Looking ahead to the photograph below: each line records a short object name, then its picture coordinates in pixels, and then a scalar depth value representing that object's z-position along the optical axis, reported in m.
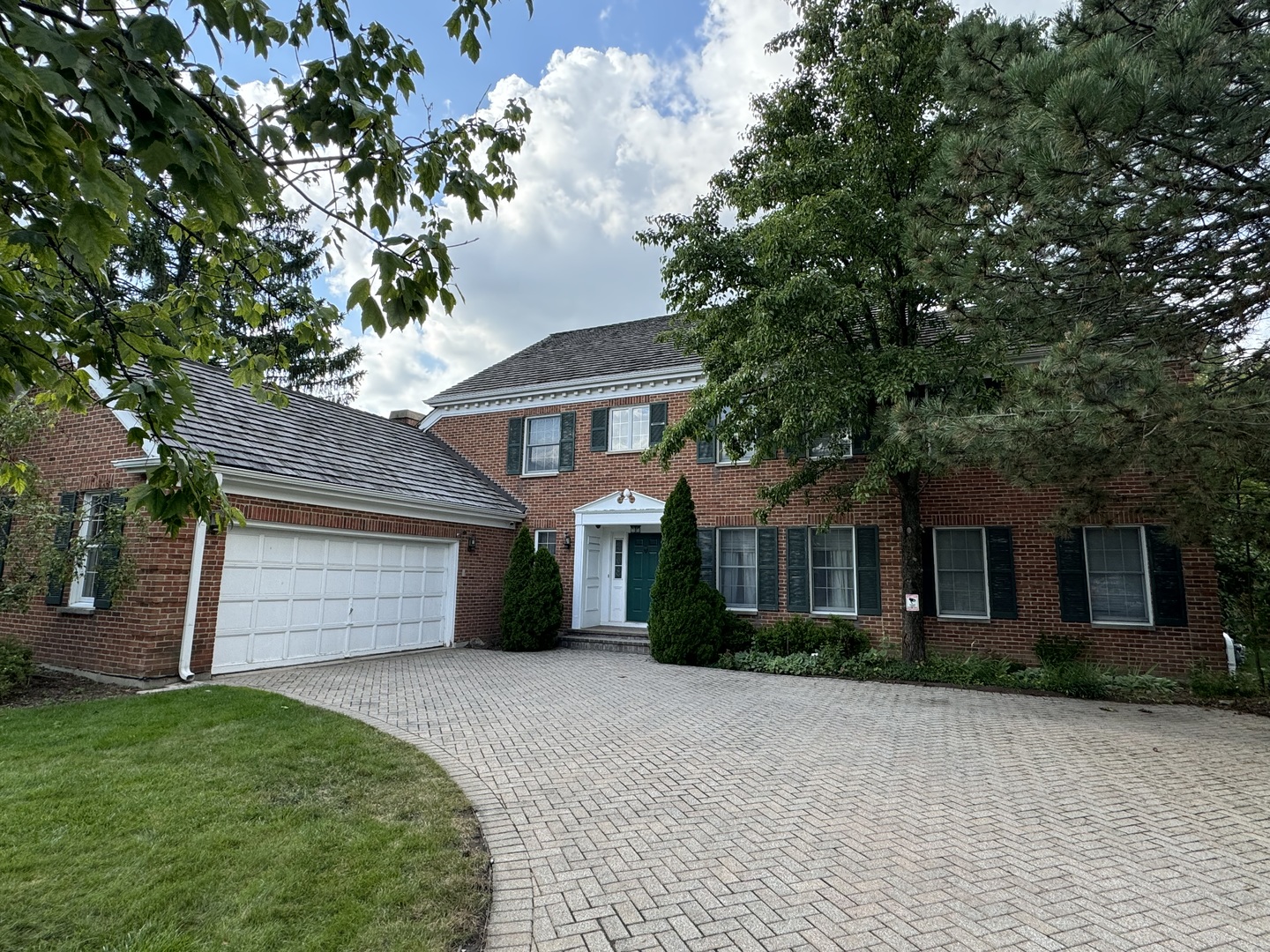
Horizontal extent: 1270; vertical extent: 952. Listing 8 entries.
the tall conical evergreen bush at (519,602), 13.27
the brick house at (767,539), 10.70
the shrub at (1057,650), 10.60
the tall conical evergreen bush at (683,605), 11.85
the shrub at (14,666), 7.63
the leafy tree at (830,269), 9.31
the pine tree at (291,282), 19.92
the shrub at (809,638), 11.75
